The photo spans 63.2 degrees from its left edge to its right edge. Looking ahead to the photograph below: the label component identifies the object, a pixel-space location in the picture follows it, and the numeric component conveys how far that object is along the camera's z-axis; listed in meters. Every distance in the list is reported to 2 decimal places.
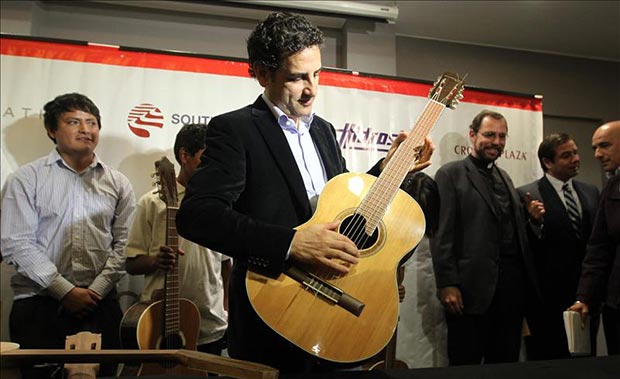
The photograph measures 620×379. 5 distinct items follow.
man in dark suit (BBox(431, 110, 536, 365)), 2.93
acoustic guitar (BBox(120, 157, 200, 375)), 2.25
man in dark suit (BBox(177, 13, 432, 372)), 1.18
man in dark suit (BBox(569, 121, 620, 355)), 2.55
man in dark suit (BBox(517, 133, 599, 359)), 3.17
